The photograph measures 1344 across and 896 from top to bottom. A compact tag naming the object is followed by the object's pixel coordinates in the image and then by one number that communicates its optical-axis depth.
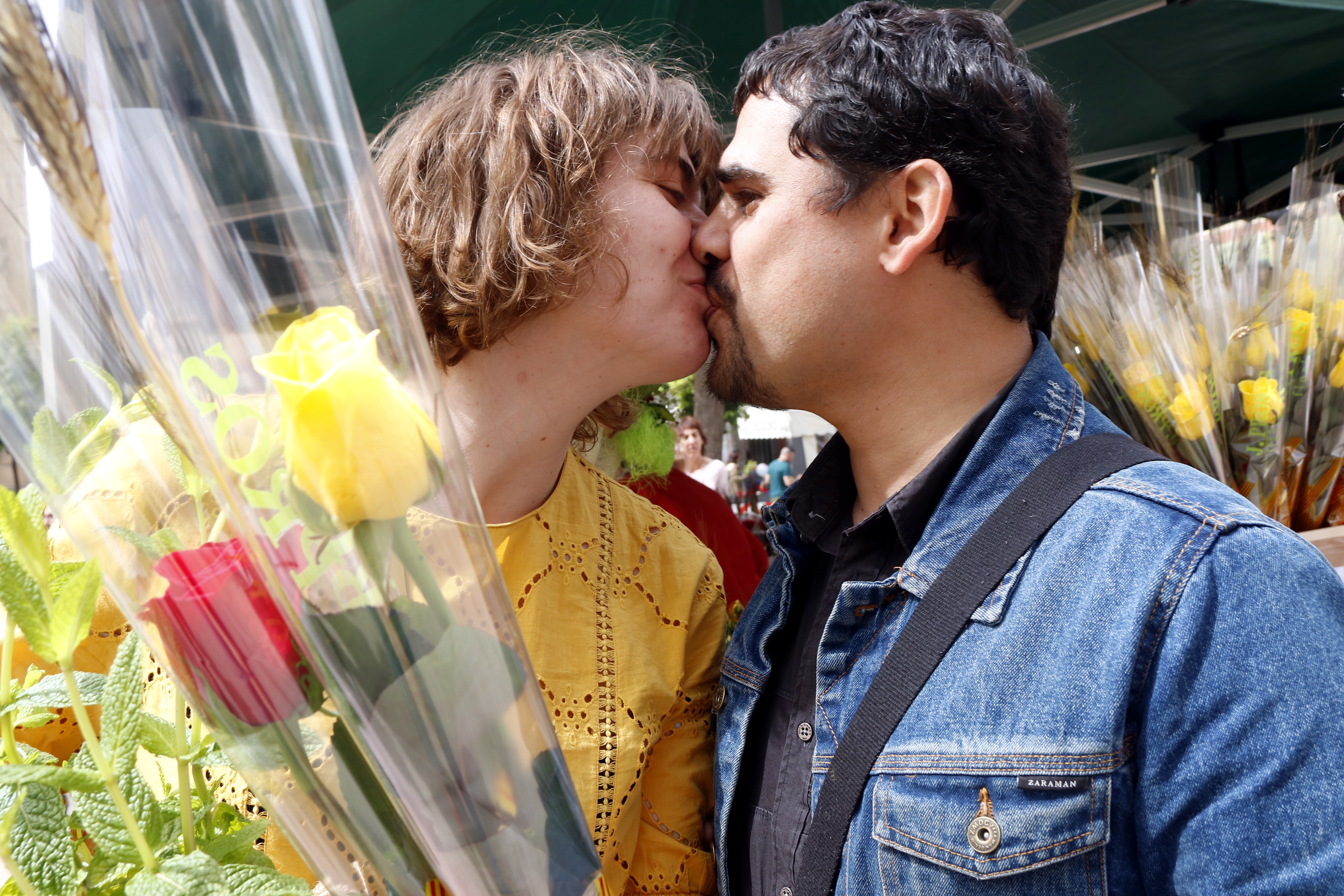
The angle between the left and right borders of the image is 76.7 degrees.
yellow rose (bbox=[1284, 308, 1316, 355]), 1.92
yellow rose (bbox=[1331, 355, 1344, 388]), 1.92
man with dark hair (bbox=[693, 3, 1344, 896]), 0.96
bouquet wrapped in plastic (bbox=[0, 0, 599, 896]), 0.56
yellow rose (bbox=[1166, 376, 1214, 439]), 1.94
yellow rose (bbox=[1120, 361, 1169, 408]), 1.98
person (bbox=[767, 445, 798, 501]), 11.02
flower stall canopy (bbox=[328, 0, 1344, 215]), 2.81
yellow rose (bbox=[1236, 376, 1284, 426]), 1.90
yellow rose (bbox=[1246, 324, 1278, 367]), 1.92
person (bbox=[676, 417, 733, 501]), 6.32
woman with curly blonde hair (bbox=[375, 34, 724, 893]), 1.46
